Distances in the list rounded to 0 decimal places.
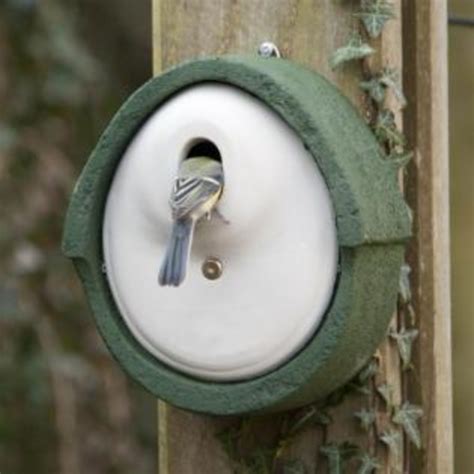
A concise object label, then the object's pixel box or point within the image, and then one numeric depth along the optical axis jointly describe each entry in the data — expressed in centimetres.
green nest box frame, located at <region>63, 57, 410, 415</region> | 527
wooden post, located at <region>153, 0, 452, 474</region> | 563
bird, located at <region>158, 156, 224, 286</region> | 523
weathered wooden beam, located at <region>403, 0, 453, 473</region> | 576
